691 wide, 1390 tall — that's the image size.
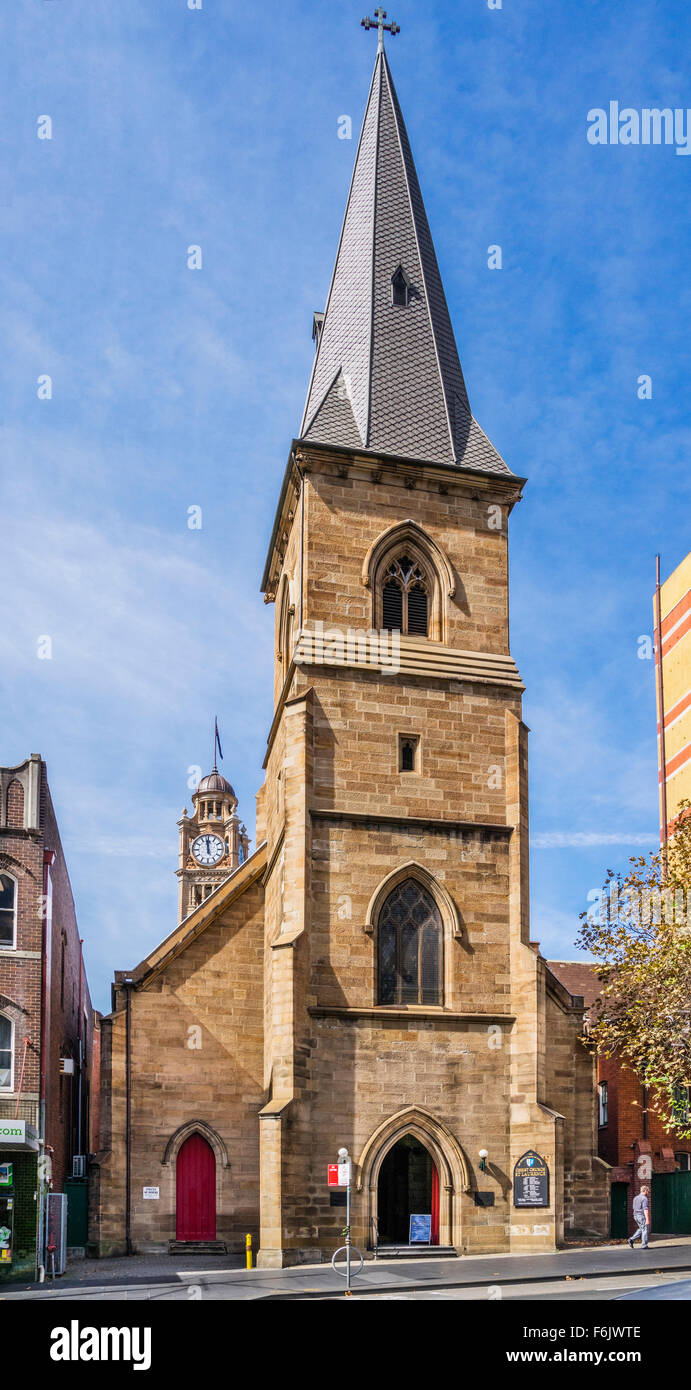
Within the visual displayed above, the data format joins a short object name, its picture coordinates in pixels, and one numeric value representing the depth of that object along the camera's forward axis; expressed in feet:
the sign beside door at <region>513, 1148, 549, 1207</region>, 98.02
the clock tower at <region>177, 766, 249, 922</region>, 348.59
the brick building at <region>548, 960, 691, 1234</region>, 138.10
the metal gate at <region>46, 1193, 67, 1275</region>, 92.38
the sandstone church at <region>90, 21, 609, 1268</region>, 98.32
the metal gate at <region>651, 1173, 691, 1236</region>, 133.18
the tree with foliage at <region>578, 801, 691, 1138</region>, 98.02
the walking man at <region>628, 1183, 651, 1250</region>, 98.27
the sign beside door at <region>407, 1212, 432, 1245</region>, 98.17
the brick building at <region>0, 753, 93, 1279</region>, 89.30
